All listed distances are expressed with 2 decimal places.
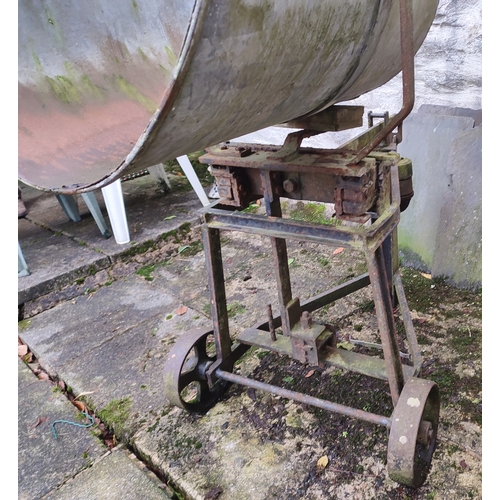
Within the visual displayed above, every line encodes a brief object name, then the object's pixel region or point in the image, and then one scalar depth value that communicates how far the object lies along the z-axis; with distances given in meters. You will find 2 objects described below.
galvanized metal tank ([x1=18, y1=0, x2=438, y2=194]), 0.91
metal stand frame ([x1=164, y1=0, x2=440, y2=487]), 1.57
